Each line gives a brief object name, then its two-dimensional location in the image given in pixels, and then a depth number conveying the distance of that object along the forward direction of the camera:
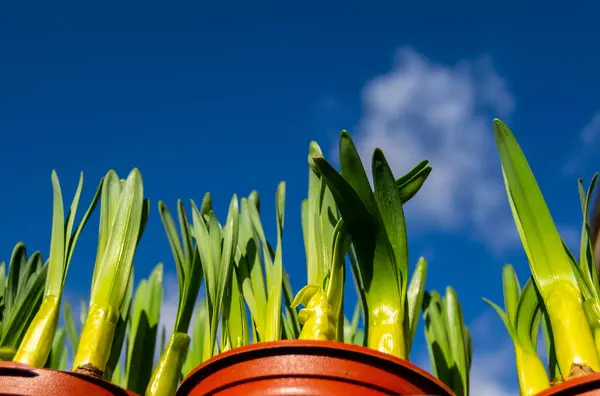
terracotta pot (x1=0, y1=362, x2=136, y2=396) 0.48
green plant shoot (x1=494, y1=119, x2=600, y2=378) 0.49
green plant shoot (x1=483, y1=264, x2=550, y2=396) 0.54
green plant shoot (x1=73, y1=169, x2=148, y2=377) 0.53
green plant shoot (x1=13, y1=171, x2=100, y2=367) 0.53
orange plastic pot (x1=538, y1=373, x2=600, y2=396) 0.45
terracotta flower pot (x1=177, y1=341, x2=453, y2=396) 0.46
